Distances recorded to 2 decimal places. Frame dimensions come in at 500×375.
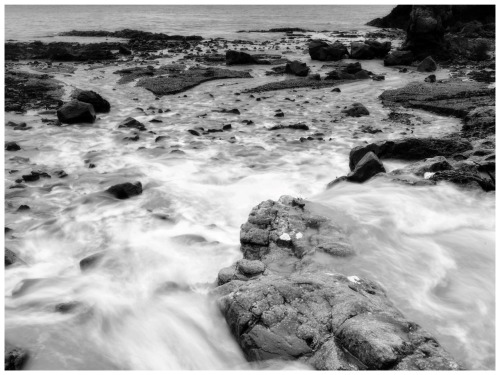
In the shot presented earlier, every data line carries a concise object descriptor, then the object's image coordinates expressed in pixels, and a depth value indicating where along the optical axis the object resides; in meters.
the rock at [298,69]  19.69
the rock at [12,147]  10.17
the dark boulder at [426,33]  24.16
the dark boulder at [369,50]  25.52
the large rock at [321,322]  3.38
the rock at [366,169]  8.04
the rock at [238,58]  23.27
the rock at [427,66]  20.81
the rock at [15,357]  3.80
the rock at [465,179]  7.29
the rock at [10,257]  5.68
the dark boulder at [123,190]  7.81
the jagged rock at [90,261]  5.71
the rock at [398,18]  52.52
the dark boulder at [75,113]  12.43
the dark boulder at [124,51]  28.12
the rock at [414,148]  9.07
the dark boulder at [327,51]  25.06
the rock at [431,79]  17.55
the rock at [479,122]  10.36
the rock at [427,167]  7.85
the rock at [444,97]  13.00
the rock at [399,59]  23.14
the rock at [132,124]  12.10
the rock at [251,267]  4.94
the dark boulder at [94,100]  13.75
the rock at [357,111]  13.23
